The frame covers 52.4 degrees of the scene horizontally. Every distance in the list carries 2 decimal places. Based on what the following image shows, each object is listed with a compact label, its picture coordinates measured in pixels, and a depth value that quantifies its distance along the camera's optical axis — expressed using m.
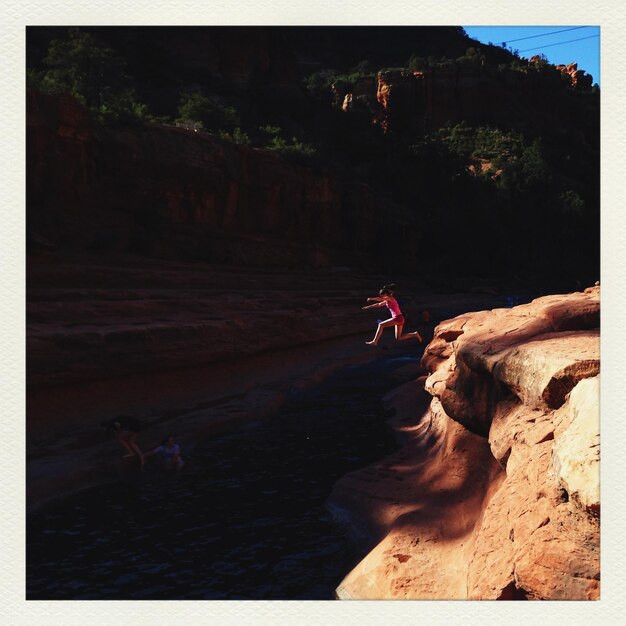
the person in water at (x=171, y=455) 9.21
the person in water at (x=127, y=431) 9.35
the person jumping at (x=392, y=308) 10.16
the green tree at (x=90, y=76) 18.77
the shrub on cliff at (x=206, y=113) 27.22
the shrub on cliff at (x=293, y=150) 26.50
